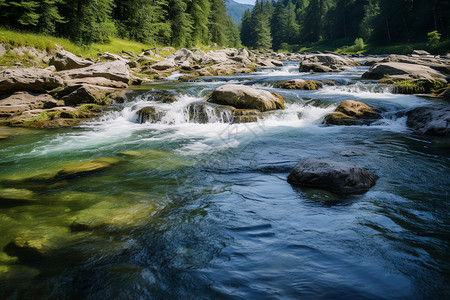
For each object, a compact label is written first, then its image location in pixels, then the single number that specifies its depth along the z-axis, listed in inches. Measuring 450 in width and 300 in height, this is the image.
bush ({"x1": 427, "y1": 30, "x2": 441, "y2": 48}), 1317.7
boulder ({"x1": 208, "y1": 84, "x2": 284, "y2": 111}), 440.5
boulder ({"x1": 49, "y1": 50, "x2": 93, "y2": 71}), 645.9
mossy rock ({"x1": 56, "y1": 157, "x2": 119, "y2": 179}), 215.7
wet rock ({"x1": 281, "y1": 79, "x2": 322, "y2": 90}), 589.9
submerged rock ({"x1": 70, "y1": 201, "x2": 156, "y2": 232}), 138.4
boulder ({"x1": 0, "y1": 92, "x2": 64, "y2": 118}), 438.3
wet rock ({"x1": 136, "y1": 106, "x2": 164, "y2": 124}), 436.8
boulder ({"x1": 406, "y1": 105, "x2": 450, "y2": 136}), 306.2
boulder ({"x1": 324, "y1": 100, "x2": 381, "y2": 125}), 386.6
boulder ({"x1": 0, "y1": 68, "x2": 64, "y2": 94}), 449.4
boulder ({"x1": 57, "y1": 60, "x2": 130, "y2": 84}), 576.1
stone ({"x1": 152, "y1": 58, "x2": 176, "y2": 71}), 948.5
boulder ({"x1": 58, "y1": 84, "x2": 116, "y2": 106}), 480.1
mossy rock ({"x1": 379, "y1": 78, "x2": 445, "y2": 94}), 523.2
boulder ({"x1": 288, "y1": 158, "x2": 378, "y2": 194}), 174.2
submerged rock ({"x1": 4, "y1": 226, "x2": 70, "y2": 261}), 116.9
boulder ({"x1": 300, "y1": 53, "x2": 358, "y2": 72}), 947.1
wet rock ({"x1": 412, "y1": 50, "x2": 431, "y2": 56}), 1195.1
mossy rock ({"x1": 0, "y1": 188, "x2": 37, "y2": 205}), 169.0
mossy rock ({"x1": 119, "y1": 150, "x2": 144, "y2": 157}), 273.9
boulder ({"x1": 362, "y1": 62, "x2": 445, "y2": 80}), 576.1
